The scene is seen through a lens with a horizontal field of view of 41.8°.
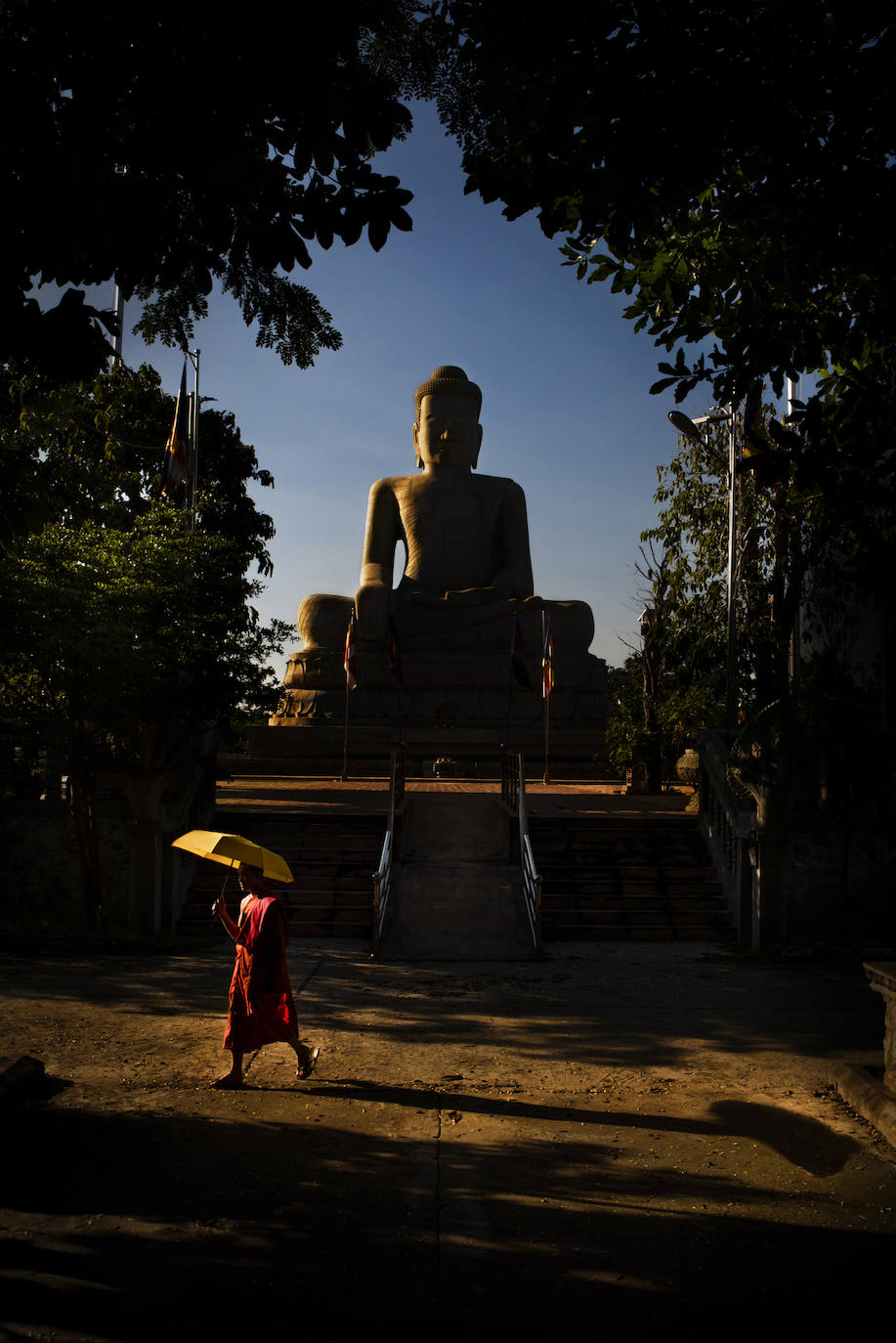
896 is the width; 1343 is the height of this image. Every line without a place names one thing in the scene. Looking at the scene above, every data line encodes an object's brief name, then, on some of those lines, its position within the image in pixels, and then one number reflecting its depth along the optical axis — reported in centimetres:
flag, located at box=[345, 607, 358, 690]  2028
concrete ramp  1141
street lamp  1606
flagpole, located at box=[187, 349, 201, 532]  1891
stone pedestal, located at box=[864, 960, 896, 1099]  628
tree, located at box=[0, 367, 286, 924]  1155
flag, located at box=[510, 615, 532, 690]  2062
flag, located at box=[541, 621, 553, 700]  2034
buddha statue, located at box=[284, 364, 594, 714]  2514
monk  671
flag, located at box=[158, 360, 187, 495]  1741
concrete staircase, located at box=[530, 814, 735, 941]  1223
